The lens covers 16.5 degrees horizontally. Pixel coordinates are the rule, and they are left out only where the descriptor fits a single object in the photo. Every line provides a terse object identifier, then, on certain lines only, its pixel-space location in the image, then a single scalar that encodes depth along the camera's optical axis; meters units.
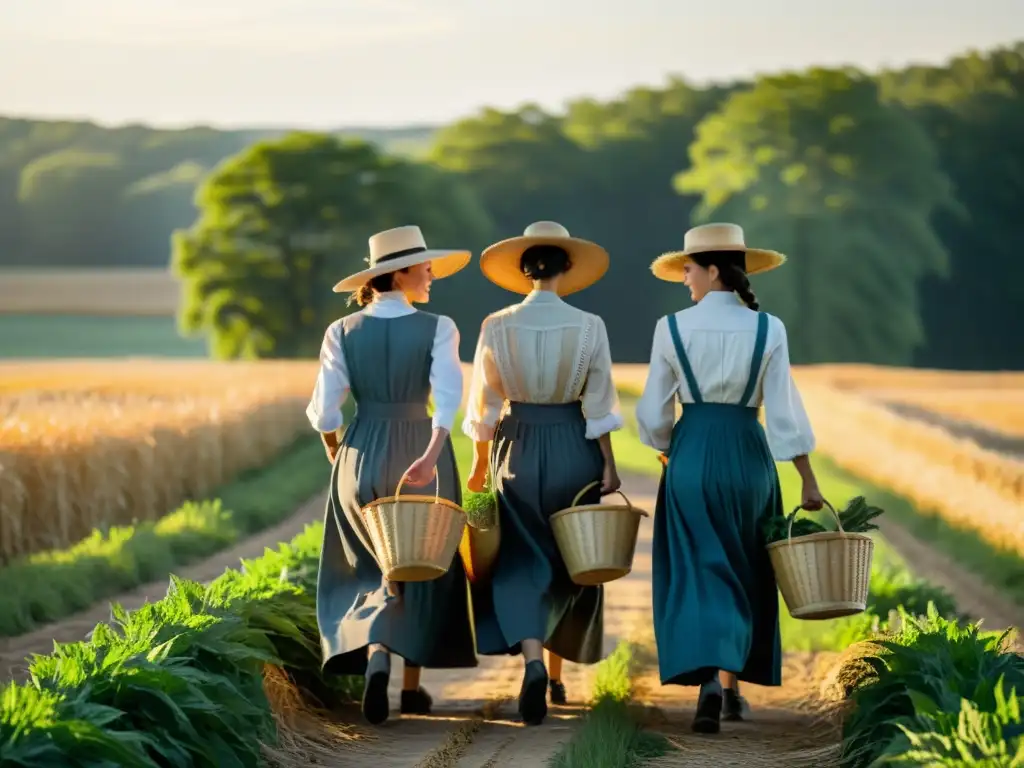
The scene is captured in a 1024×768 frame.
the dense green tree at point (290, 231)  104.44
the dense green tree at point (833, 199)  103.00
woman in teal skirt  13.91
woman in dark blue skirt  14.76
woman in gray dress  14.20
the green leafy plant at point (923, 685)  10.16
